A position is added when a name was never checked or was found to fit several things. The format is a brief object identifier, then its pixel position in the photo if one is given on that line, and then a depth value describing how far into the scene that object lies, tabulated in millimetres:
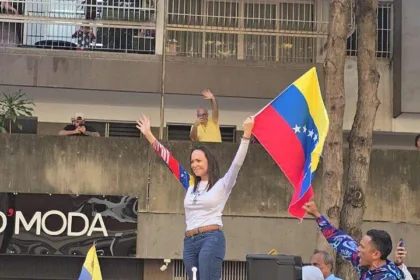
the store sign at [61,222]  12531
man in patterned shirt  5365
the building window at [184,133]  16500
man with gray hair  7828
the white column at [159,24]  15812
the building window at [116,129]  16250
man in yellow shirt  13477
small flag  7969
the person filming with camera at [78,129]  13375
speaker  6281
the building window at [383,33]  16531
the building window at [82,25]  15469
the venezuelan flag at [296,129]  7398
